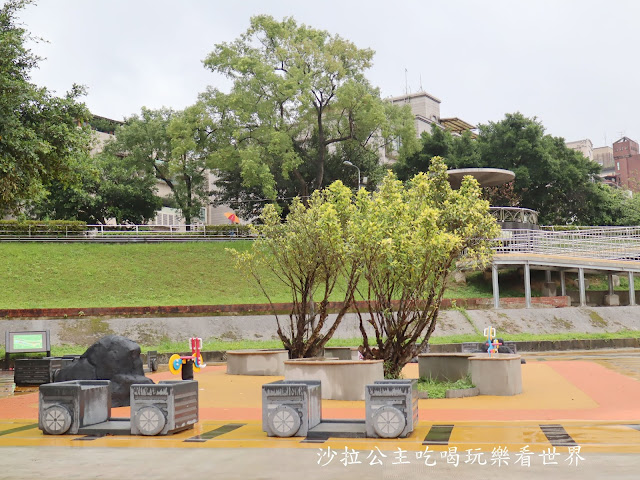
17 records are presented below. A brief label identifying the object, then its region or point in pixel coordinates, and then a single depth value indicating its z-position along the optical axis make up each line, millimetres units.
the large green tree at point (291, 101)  50688
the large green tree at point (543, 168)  59781
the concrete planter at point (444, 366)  17531
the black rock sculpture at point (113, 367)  15086
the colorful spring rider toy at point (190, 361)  16531
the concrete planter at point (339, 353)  23938
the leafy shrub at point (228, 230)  53562
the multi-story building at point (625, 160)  122238
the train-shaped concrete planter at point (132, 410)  10742
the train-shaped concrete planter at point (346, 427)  10172
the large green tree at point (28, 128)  18359
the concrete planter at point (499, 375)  15586
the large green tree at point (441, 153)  61688
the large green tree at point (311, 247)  17781
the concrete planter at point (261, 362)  21547
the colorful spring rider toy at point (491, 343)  19250
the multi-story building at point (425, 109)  85125
